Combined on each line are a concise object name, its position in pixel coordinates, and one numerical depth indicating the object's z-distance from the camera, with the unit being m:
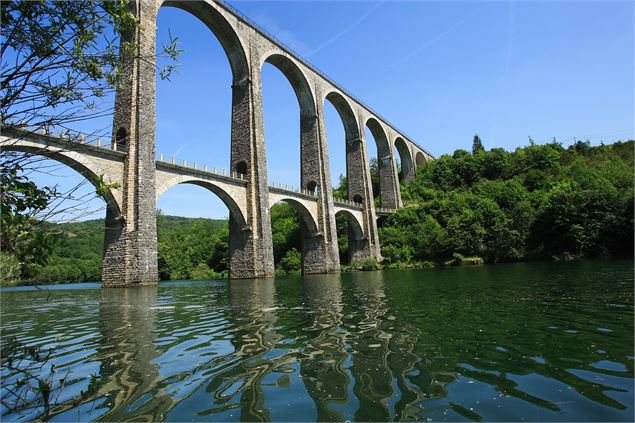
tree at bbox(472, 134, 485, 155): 104.64
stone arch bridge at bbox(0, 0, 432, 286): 21.64
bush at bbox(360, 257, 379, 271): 44.33
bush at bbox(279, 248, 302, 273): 50.11
